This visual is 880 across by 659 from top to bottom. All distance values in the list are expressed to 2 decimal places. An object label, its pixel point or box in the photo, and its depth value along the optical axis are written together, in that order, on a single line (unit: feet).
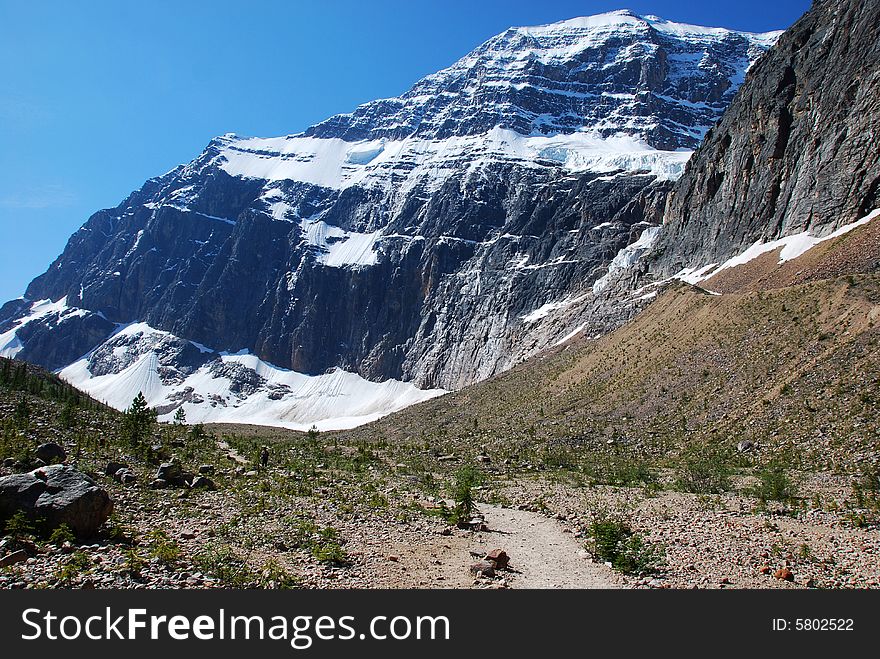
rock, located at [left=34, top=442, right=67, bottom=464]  51.21
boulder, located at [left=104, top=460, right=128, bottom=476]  54.03
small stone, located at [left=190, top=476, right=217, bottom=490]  55.31
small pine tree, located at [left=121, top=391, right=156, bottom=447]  78.49
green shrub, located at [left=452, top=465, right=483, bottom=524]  50.92
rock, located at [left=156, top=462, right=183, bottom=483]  55.14
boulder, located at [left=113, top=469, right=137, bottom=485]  51.96
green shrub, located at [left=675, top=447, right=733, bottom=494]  64.85
